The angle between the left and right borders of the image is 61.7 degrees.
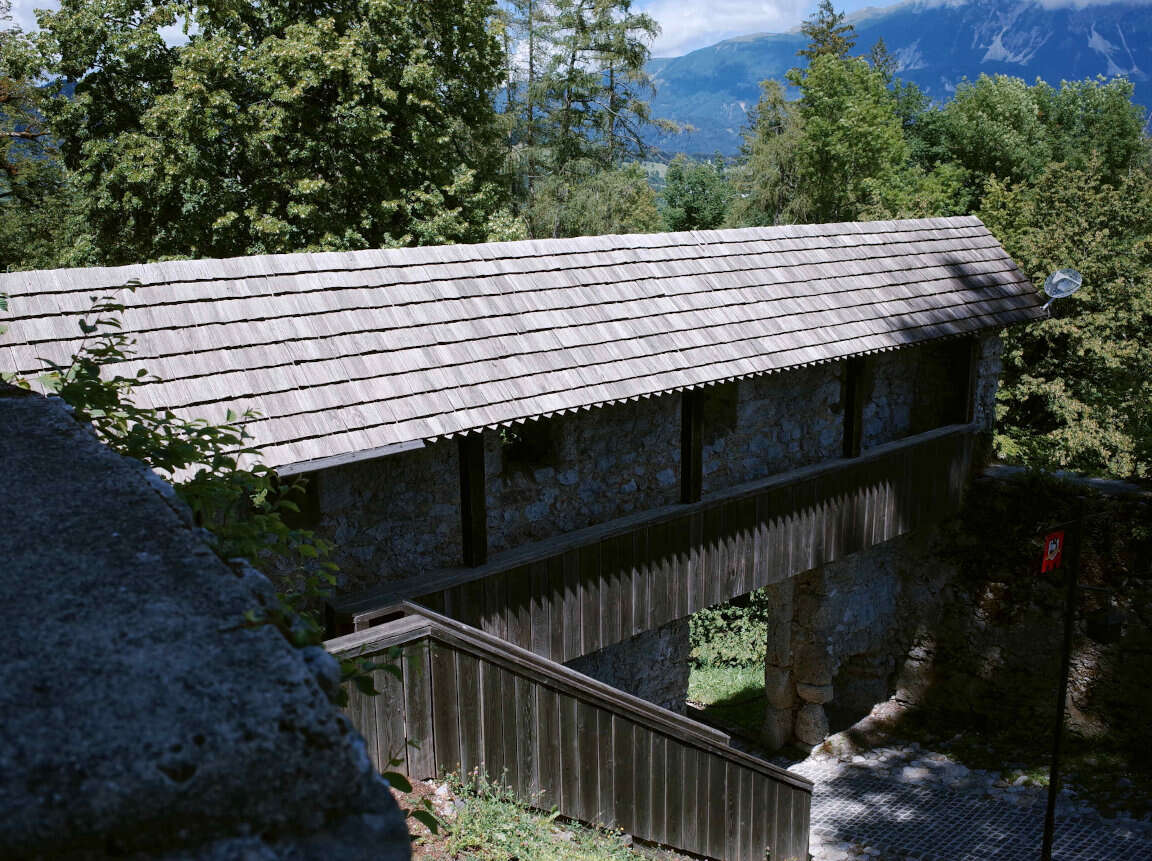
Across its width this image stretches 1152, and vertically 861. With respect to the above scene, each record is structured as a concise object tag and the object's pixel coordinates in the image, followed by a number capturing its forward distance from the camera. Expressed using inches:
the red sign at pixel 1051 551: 360.5
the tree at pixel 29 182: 629.3
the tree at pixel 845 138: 1182.3
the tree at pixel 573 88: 1131.3
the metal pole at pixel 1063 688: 352.2
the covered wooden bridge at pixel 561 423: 224.4
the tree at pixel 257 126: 588.1
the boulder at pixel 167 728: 53.7
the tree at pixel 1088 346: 593.6
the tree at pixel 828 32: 1418.6
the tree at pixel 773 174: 1300.4
